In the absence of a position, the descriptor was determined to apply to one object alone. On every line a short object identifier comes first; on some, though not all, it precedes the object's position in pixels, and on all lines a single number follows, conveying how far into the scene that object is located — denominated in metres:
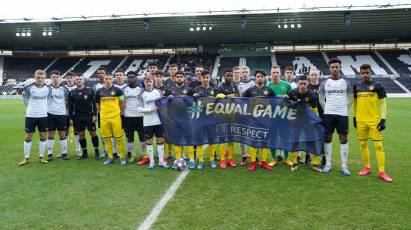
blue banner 6.40
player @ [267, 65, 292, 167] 6.76
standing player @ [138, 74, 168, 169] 6.70
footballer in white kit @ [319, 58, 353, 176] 6.11
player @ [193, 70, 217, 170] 6.69
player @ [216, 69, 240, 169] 6.73
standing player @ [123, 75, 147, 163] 7.15
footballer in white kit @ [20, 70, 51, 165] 7.29
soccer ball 6.42
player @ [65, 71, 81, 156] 8.09
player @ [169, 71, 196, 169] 6.69
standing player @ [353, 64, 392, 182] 5.83
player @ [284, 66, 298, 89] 7.31
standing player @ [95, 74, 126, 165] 7.00
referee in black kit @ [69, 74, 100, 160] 7.61
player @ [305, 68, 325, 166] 6.60
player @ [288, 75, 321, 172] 6.33
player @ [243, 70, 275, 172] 6.50
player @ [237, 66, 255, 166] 6.94
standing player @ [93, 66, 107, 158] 7.86
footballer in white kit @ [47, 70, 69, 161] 7.60
